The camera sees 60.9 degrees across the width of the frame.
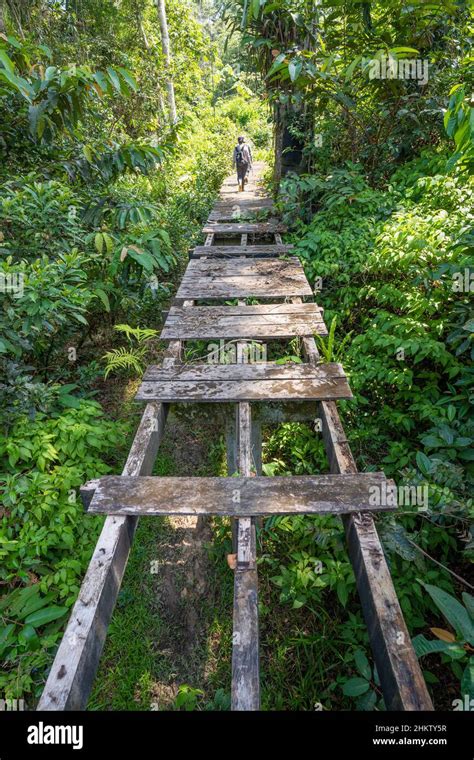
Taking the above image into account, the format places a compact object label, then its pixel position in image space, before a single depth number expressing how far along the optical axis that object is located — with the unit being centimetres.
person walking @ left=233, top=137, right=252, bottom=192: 994
